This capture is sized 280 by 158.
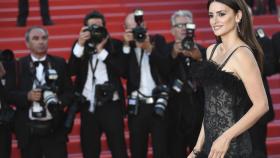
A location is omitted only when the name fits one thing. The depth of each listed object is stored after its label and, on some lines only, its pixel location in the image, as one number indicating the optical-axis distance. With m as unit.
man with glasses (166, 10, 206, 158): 12.26
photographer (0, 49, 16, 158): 12.00
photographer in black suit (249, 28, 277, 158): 12.07
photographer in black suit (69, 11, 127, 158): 12.23
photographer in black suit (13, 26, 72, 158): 11.90
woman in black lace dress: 7.14
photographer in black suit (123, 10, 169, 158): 12.23
